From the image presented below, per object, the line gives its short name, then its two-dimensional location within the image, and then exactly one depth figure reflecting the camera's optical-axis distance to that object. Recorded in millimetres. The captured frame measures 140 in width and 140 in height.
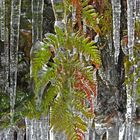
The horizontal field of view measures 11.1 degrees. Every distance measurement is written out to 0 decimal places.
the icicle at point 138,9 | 2174
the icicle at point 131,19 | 2116
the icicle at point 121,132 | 2408
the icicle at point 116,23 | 2134
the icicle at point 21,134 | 2395
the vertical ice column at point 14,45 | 2101
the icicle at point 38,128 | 2287
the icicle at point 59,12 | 2089
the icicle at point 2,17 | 2119
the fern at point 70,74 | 2075
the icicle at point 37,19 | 2144
